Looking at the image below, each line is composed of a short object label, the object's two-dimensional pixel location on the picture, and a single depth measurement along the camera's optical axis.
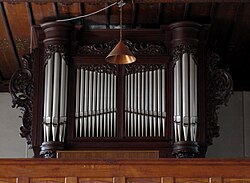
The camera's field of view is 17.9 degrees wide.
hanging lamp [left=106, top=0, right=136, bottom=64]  11.51
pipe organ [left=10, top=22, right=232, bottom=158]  13.08
